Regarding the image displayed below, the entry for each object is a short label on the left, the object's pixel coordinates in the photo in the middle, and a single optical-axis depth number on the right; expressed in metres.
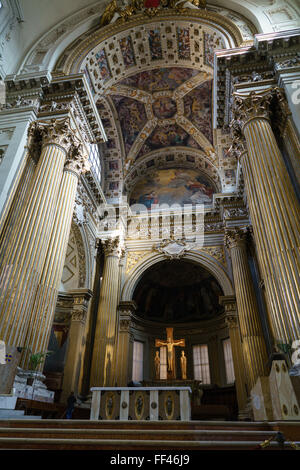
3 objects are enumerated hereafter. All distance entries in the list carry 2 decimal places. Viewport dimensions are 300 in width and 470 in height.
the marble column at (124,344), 12.17
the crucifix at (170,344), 14.61
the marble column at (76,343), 10.66
